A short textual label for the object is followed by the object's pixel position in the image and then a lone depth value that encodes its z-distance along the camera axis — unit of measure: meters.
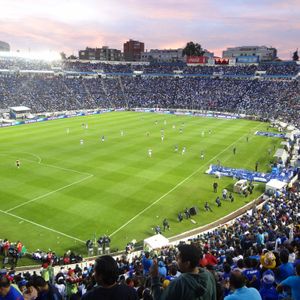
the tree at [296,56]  155.98
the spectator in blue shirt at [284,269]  7.91
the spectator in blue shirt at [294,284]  6.21
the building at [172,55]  196.85
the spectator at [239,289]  5.36
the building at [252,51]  176.50
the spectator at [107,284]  4.33
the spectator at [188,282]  4.15
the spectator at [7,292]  5.71
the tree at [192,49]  166.25
